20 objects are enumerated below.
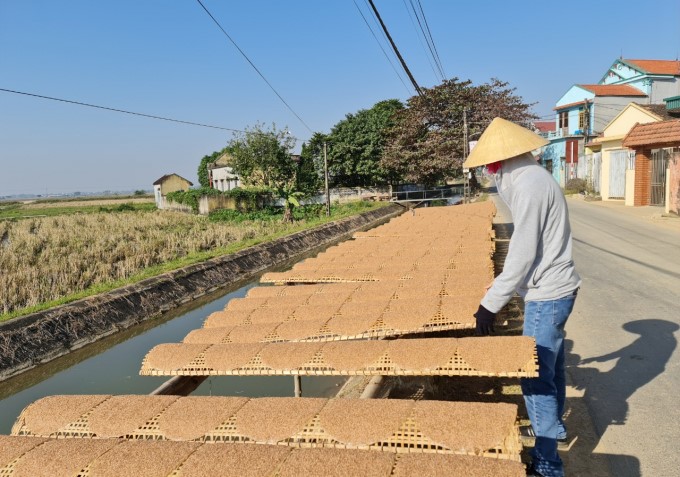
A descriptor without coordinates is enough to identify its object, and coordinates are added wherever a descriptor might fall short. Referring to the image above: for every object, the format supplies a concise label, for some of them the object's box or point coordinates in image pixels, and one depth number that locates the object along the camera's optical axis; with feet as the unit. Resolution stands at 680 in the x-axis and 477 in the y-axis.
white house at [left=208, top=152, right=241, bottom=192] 150.41
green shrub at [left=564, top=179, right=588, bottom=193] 83.56
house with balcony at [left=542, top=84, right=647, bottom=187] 110.11
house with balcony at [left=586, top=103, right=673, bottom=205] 70.38
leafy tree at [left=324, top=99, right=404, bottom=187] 109.40
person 7.74
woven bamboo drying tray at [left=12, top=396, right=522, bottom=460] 6.57
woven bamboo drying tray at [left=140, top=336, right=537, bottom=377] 8.28
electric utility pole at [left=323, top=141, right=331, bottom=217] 77.73
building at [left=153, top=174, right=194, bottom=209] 149.28
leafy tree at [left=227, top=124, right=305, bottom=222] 92.27
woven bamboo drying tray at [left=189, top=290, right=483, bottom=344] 11.70
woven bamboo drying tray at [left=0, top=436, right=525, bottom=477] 5.77
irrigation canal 17.03
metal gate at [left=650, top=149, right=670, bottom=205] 56.18
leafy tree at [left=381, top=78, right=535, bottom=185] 96.27
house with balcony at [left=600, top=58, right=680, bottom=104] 110.52
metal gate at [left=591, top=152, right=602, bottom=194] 78.01
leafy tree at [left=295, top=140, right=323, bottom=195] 109.50
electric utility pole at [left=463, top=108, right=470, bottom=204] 77.61
